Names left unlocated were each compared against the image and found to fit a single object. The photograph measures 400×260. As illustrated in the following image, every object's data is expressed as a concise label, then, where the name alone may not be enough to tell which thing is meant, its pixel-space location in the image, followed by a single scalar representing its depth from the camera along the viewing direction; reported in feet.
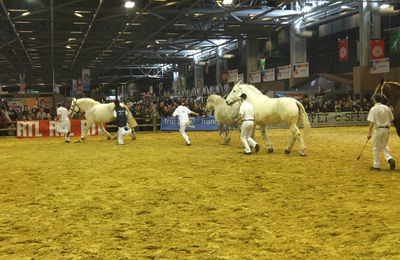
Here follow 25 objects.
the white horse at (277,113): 40.29
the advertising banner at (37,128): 72.28
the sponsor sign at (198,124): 80.07
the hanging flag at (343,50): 86.89
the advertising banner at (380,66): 79.46
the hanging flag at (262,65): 112.57
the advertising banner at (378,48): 80.94
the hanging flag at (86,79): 120.88
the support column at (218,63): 154.81
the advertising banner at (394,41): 72.79
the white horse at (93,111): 58.75
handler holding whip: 30.71
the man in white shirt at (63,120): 59.88
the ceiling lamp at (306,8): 97.50
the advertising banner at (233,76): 117.60
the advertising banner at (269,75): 106.57
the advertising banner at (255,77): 113.13
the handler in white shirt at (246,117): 39.96
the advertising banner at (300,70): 93.97
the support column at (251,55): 132.16
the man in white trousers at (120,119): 53.47
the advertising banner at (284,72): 99.66
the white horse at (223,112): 50.73
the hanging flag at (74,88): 154.60
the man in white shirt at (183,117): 52.42
